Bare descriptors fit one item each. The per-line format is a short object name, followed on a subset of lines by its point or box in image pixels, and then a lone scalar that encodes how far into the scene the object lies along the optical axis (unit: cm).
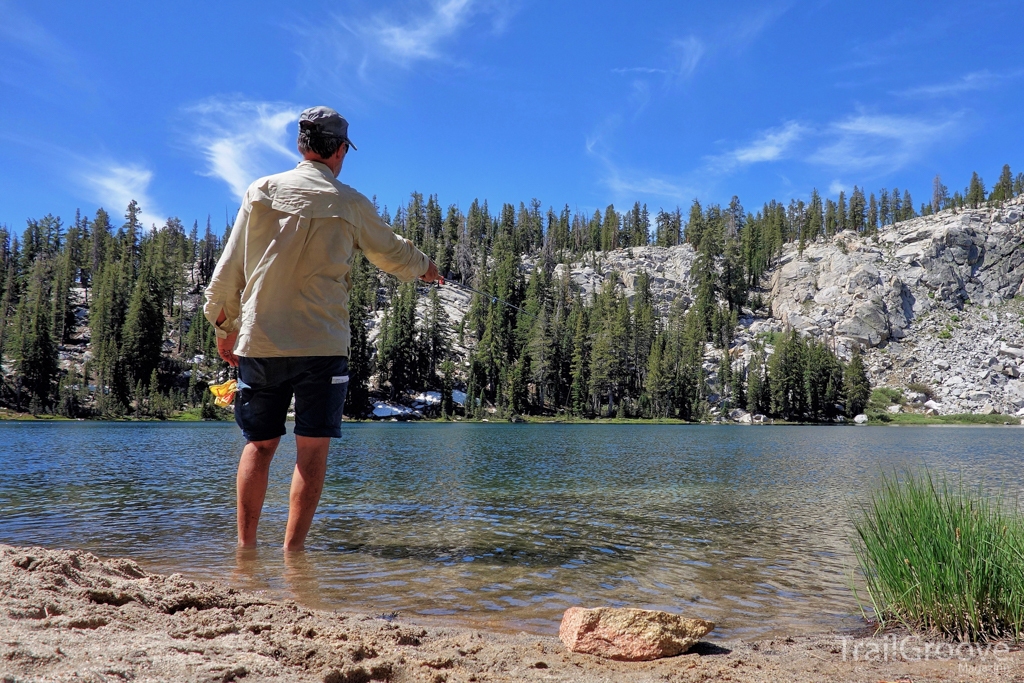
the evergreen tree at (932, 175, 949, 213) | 17900
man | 394
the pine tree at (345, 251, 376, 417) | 7894
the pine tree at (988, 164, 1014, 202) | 15712
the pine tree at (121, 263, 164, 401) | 8038
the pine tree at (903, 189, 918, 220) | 16025
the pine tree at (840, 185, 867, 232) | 15475
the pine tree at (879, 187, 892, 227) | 16350
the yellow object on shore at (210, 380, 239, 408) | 498
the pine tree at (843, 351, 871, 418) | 9488
